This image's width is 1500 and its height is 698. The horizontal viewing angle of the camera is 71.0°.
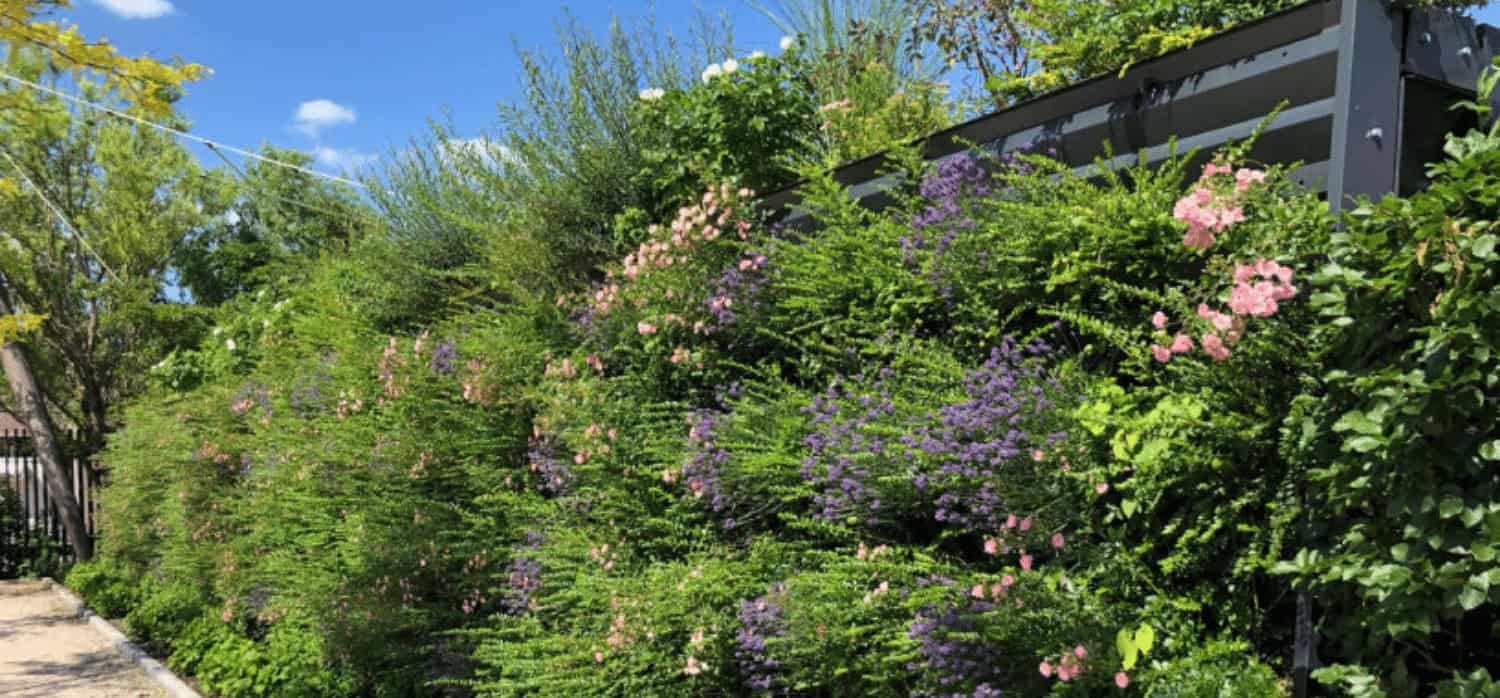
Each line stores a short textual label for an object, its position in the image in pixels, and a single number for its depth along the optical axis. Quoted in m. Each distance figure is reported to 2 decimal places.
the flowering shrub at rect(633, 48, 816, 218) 4.75
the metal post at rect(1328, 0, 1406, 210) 2.57
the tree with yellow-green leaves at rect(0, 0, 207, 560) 13.88
